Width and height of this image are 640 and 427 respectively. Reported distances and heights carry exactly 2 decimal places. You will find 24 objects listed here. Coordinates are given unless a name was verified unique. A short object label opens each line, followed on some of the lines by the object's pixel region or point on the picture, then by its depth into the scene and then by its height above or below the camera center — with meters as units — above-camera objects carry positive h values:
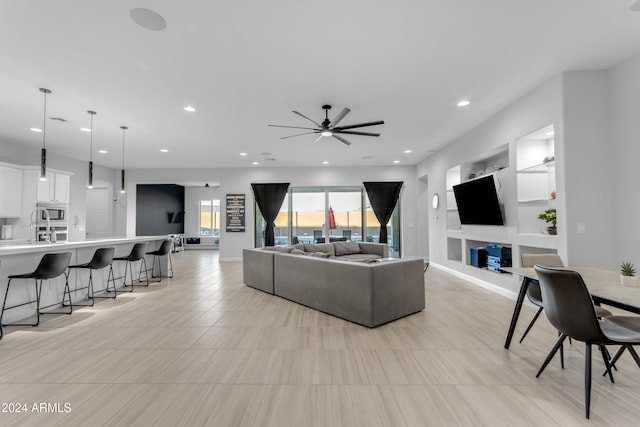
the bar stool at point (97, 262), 4.21 -0.66
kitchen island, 3.40 -0.78
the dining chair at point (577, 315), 1.79 -0.65
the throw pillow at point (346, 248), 7.03 -0.75
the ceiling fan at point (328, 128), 4.16 +1.36
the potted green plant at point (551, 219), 3.80 -0.02
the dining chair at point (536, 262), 2.81 -0.49
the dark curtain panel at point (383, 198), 8.85 +0.66
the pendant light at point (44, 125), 3.79 +1.74
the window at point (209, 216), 13.39 +0.15
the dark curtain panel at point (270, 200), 9.02 +0.61
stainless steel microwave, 6.31 +0.18
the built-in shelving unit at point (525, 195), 4.02 +0.35
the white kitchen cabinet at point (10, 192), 5.70 +0.60
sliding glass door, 9.16 +0.00
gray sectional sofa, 3.37 -0.91
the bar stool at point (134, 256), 5.06 -0.67
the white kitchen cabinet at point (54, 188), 6.19 +0.73
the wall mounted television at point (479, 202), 4.74 +0.30
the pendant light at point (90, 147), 4.55 +1.72
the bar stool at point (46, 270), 3.35 -0.64
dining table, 1.71 -0.50
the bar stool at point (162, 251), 6.05 -0.69
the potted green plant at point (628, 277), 2.04 -0.44
